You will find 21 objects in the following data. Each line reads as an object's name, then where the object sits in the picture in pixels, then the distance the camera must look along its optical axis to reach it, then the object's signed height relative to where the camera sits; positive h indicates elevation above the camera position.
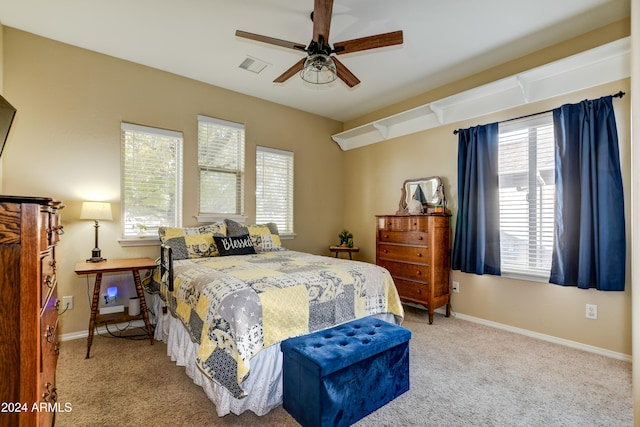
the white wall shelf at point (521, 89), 2.69 +1.34
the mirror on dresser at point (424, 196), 3.93 +0.26
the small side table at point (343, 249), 4.72 -0.53
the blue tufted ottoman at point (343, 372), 1.67 -0.93
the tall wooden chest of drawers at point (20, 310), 0.91 -0.30
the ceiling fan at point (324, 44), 2.15 +1.31
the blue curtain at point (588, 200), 2.64 +0.14
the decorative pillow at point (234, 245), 3.34 -0.35
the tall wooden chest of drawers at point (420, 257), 3.56 -0.51
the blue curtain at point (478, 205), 3.46 +0.12
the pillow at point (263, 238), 3.72 -0.30
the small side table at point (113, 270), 2.66 -0.51
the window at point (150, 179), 3.44 +0.40
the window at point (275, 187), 4.47 +0.40
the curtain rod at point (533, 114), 2.67 +1.06
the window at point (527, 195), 3.12 +0.22
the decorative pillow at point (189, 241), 3.18 -0.30
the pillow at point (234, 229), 3.66 -0.18
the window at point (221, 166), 3.97 +0.64
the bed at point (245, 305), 1.81 -0.65
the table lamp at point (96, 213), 3.00 +0.00
